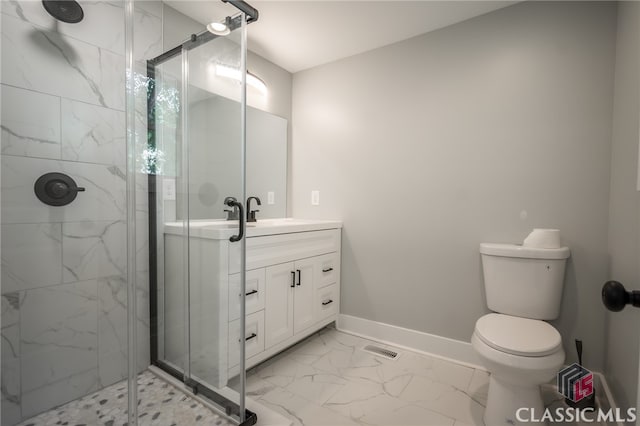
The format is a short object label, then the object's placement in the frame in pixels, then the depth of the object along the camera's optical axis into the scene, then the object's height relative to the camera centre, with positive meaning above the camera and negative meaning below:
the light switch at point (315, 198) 2.58 +0.05
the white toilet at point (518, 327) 1.23 -0.58
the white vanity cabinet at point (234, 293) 1.51 -0.51
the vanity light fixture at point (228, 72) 1.51 +0.69
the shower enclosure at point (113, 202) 1.23 +0.00
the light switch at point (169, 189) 1.64 +0.07
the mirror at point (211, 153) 1.57 +0.26
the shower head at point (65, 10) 1.27 +0.83
